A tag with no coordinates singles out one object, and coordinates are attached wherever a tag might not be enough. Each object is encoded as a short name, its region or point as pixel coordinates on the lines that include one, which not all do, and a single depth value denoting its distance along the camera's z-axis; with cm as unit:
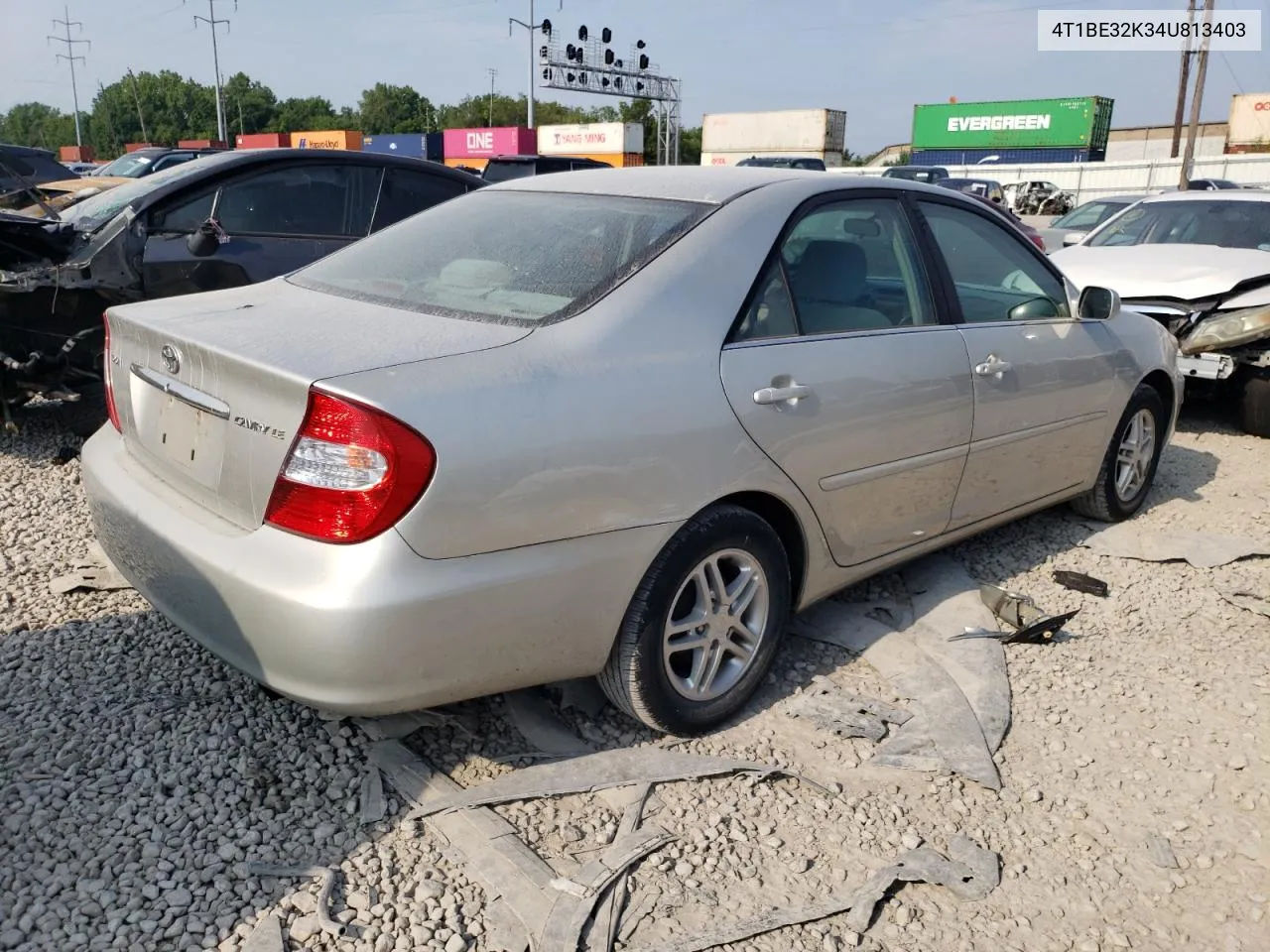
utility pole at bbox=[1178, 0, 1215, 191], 2988
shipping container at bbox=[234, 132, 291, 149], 5450
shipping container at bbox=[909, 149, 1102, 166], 5509
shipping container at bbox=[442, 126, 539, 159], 4841
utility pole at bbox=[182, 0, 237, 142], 5147
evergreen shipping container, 5403
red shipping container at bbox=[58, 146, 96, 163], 5866
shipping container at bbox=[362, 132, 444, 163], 5112
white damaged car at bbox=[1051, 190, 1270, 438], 670
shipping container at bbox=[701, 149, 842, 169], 5332
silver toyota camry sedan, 234
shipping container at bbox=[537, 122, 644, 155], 5016
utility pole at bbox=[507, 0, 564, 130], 4147
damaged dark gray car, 528
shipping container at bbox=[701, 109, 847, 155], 5431
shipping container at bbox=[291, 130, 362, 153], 5212
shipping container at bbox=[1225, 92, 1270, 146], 5112
